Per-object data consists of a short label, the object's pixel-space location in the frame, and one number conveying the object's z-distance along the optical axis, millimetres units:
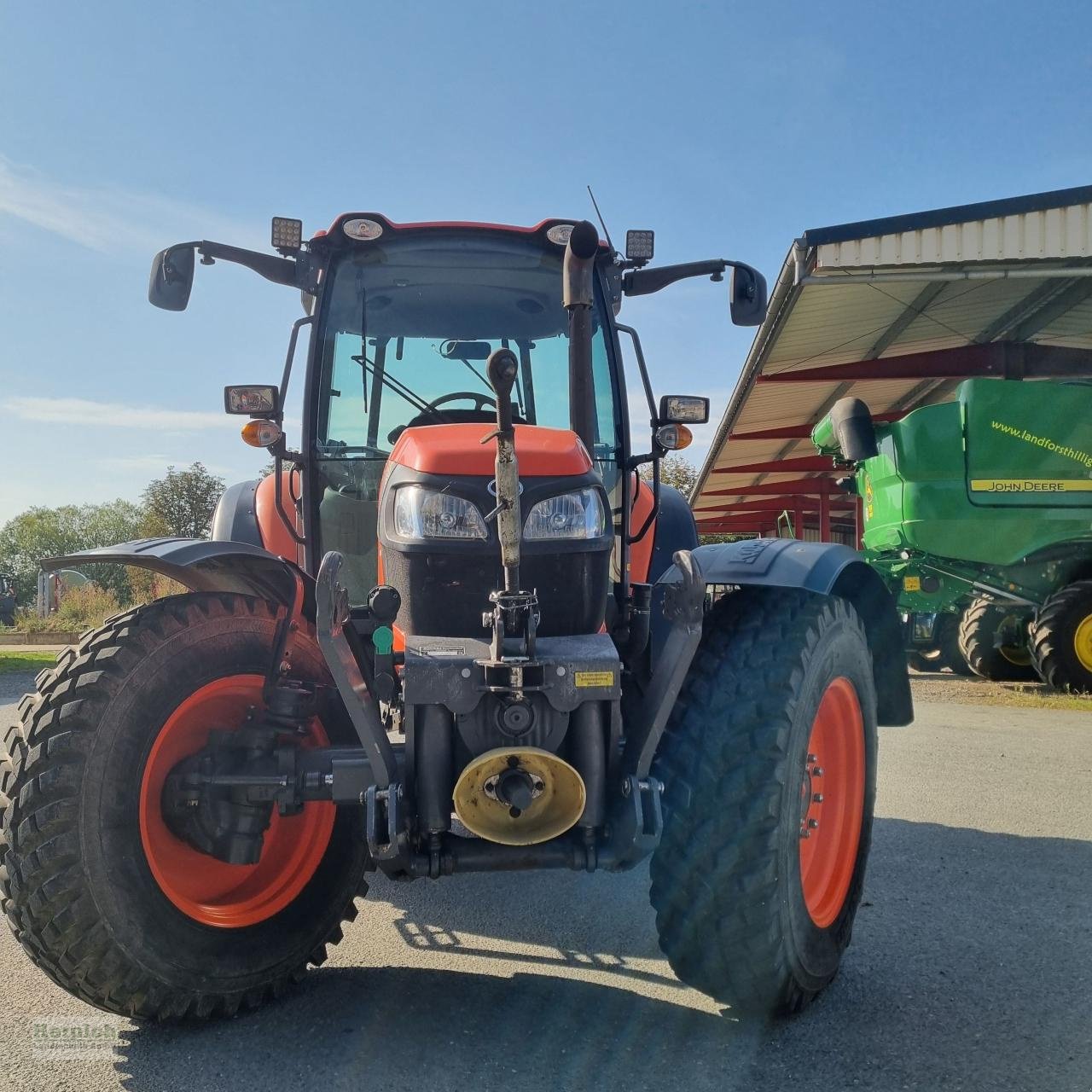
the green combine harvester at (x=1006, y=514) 9203
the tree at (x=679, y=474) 37488
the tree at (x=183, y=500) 39469
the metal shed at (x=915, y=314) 9164
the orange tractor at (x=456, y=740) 2312
